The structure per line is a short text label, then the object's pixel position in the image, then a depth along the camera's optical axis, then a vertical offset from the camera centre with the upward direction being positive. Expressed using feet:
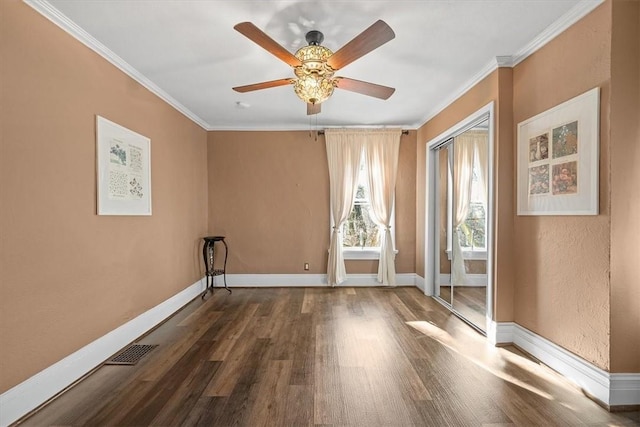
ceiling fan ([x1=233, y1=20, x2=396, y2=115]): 6.90 +3.70
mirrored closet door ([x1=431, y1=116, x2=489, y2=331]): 11.58 -0.40
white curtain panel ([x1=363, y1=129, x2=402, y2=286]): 17.83 +1.76
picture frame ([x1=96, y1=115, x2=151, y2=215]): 9.35 +1.35
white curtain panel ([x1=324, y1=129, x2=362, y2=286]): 17.87 +2.31
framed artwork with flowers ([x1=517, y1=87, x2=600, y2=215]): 7.48 +1.36
